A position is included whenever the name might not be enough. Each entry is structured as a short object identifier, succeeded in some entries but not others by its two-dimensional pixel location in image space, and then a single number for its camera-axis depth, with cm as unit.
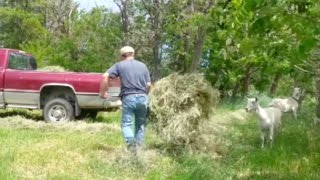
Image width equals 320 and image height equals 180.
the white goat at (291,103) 1622
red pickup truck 1311
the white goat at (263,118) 1066
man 852
